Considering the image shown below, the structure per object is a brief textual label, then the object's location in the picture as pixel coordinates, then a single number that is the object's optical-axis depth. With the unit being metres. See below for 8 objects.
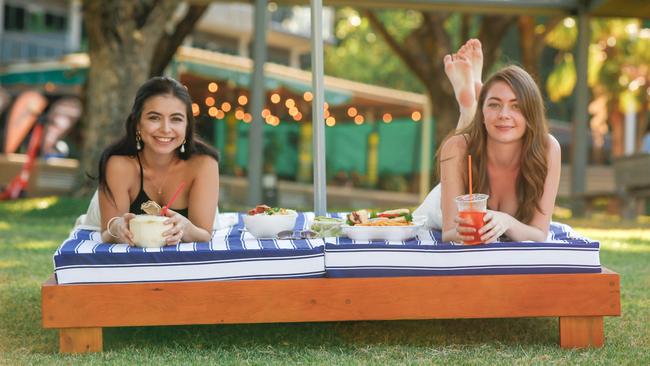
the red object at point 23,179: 12.25
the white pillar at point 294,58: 27.01
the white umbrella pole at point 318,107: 4.12
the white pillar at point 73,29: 22.73
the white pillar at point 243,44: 25.66
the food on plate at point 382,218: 3.58
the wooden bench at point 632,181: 10.13
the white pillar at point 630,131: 21.44
